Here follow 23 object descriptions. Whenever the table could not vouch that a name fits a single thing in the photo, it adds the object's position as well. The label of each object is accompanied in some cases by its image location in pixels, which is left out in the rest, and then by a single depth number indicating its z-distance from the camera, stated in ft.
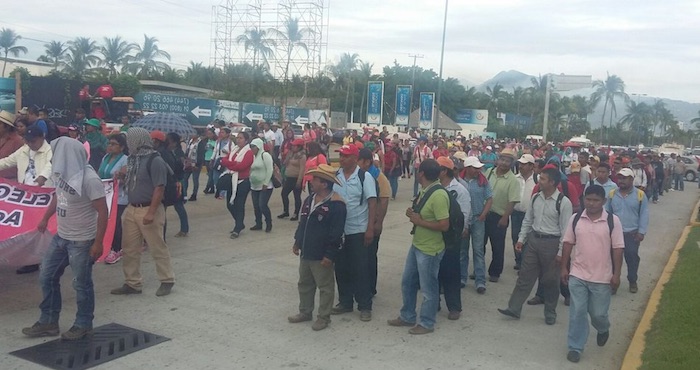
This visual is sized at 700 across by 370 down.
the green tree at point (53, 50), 217.56
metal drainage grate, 17.54
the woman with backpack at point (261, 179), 36.32
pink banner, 22.30
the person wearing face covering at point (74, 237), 18.29
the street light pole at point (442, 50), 126.19
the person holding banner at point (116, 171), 26.43
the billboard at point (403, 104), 142.72
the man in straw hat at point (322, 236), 20.47
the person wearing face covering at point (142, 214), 22.88
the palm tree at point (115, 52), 207.72
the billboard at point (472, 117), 269.85
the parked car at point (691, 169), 129.59
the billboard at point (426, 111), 141.69
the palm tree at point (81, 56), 190.85
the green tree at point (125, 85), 112.16
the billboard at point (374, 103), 142.51
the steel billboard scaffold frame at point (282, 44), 200.23
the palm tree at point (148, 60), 216.33
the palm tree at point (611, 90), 313.94
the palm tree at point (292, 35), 200.44
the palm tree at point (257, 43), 202.46
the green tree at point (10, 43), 231.09
